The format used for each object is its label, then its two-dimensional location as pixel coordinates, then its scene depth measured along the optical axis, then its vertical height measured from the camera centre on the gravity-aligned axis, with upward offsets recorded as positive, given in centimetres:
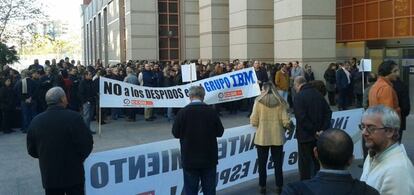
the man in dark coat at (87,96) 1459 -57
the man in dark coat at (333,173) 270 -54
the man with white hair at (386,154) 299 -50
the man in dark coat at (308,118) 735 -65
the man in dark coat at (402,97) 803 -38
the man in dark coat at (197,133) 632 -73
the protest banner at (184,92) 1454 -49
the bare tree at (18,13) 3047 +386
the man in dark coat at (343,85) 1855 -42
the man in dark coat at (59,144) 539 -72
